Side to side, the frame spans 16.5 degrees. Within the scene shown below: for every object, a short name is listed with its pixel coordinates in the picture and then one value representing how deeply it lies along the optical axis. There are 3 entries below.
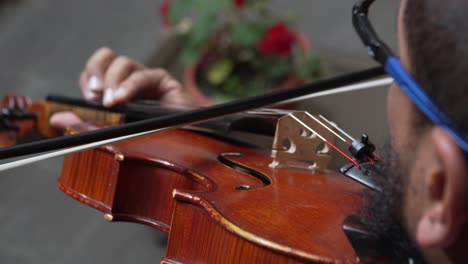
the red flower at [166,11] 1.37
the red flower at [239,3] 1.30
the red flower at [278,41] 1.29
